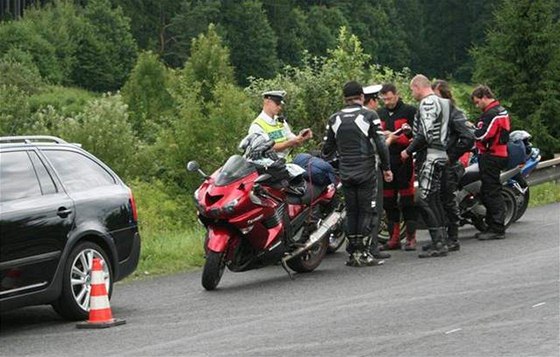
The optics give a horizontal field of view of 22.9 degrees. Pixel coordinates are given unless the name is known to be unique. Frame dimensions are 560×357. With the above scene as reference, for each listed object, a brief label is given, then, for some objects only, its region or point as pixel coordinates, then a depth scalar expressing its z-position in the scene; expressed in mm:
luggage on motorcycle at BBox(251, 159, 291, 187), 13242
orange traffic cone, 10648
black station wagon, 10500
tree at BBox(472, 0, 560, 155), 33938
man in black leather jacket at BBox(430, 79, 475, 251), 15461
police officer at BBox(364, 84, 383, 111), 15234
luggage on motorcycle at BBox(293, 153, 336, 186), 14477
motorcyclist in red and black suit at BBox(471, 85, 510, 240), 16438
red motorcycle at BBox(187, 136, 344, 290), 12664
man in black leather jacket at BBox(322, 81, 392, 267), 14164
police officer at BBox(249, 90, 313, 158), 14281
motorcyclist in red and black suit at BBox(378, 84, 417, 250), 15594
